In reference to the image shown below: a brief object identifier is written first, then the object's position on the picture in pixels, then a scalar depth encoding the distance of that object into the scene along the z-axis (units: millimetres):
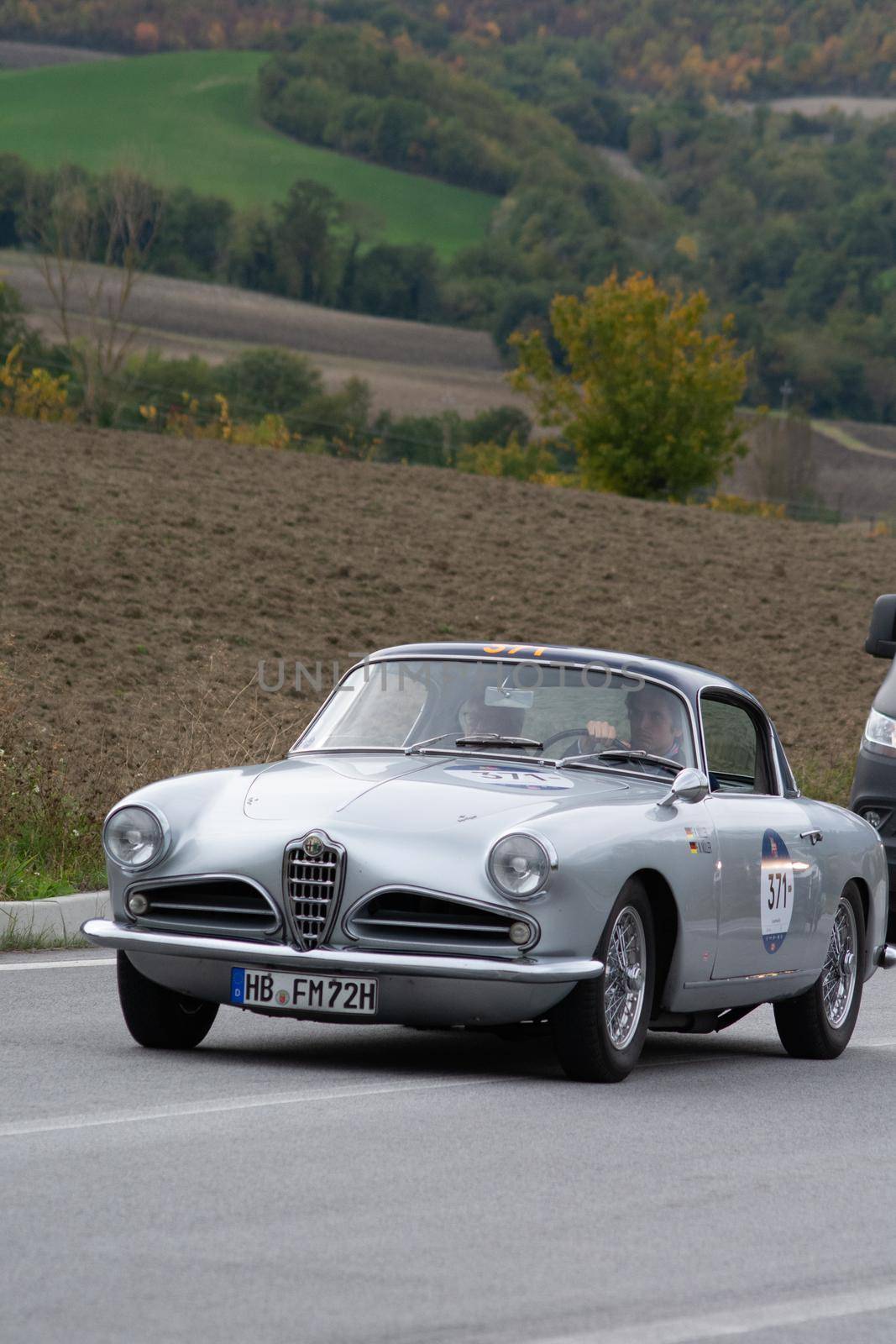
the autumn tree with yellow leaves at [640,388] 142750
